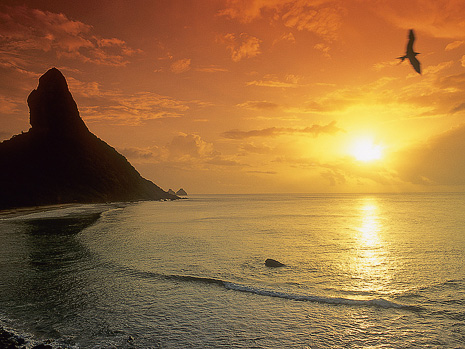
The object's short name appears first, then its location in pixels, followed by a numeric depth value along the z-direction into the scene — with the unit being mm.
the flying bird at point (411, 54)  18078
